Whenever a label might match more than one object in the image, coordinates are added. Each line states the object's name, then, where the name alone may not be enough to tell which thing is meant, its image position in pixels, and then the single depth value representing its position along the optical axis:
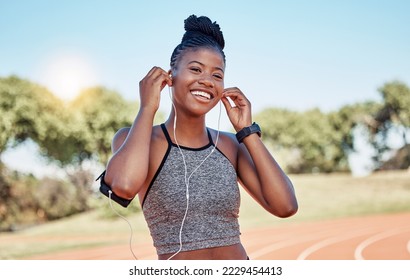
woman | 2.07
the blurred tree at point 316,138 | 47.09
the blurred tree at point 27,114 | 26.24
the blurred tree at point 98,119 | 31.50
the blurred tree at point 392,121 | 39.50
